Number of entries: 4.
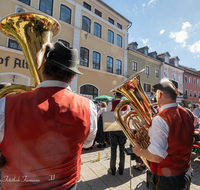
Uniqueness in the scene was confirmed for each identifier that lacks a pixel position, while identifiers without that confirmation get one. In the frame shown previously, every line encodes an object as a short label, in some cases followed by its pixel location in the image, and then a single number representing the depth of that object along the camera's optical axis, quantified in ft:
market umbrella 28.67
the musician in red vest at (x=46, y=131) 3.09
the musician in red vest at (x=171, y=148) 4.32
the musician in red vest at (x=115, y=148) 9.68
